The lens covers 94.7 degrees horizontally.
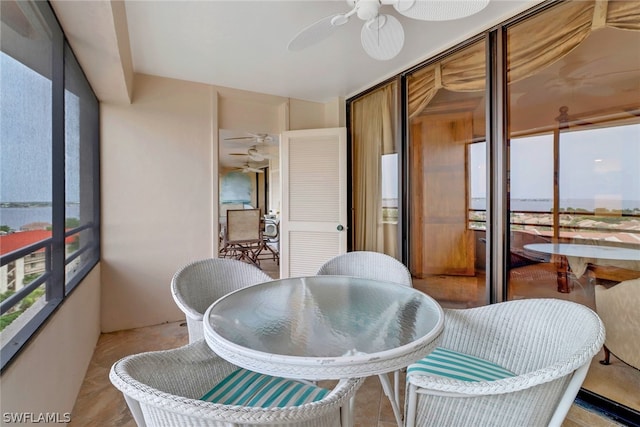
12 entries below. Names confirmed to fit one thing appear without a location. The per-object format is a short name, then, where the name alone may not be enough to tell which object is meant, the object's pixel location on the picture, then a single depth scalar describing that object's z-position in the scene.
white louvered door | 3.34
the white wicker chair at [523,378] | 0.91
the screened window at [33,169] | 1.13
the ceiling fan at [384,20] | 1.33
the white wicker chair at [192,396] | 0.65
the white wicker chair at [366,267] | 2.02
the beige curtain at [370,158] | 3.06
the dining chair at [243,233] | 5.07
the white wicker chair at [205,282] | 1.52
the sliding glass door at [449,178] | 2.29
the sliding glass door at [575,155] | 1.80
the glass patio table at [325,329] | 0.88
